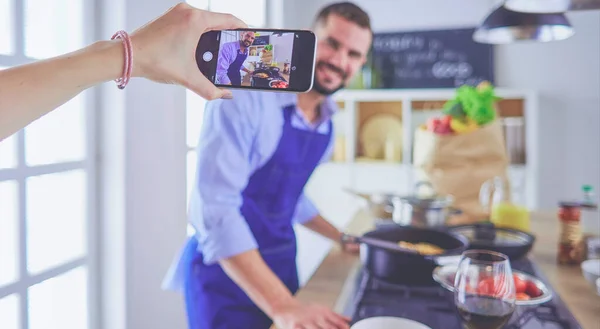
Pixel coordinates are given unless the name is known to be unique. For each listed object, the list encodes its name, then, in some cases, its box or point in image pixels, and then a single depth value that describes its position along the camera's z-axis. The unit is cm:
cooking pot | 133
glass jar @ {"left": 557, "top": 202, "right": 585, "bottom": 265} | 110
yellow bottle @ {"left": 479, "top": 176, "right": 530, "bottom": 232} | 136
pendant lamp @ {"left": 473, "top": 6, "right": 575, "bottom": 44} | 133
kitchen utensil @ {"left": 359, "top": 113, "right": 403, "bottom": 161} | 284
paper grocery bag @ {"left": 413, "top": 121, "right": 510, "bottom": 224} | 194
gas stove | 79
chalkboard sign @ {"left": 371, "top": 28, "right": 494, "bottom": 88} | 273
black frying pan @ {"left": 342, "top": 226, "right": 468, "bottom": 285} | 90
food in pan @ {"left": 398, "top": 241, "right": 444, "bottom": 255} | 92
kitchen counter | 88
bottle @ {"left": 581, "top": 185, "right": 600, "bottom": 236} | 129
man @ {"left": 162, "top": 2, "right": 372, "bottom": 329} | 92
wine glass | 65
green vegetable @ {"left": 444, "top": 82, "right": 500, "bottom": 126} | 197
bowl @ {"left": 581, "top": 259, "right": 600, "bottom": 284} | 93
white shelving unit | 261
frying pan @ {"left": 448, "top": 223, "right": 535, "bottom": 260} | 104
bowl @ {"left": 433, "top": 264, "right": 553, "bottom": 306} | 83
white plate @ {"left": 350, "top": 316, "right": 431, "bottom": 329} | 69
